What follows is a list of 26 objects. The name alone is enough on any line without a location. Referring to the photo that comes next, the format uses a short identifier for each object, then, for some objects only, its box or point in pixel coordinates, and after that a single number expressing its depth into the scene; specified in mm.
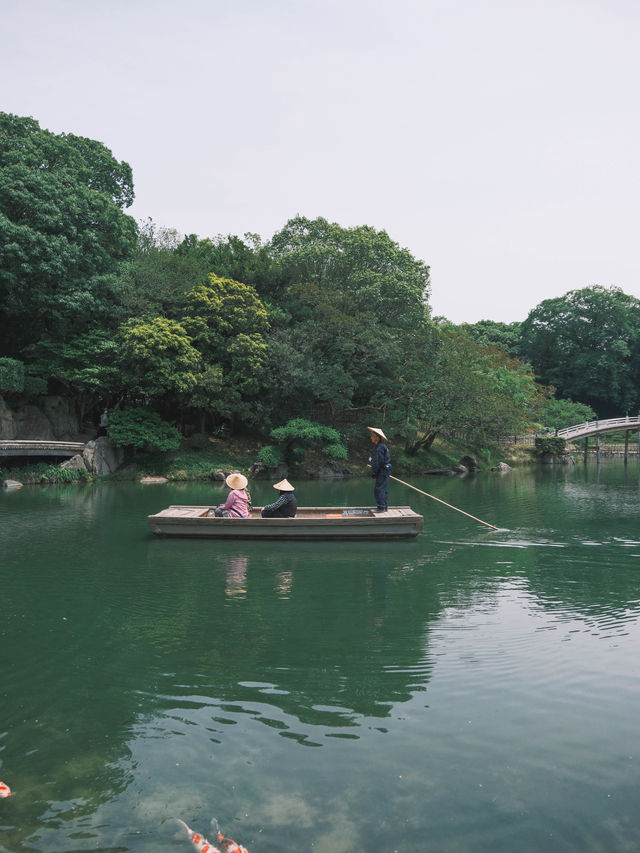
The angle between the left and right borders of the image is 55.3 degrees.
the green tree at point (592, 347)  48375
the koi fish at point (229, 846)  2791
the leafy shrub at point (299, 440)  23656
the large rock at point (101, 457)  21406
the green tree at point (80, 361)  21734
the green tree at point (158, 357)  21344
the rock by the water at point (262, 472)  23516
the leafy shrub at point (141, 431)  21969
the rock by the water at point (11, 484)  18656
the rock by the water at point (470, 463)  28891
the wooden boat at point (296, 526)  10281
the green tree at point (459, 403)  26062
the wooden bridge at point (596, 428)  34062
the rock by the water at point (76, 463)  20891
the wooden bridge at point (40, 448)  19689
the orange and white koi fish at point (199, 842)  2846
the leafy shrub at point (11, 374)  20344
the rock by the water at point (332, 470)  24750
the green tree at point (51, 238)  20109
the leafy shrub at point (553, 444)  33812
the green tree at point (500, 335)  53812
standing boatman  11023
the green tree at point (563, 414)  40031
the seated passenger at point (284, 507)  10539
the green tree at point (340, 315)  24859
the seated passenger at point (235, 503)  10586
